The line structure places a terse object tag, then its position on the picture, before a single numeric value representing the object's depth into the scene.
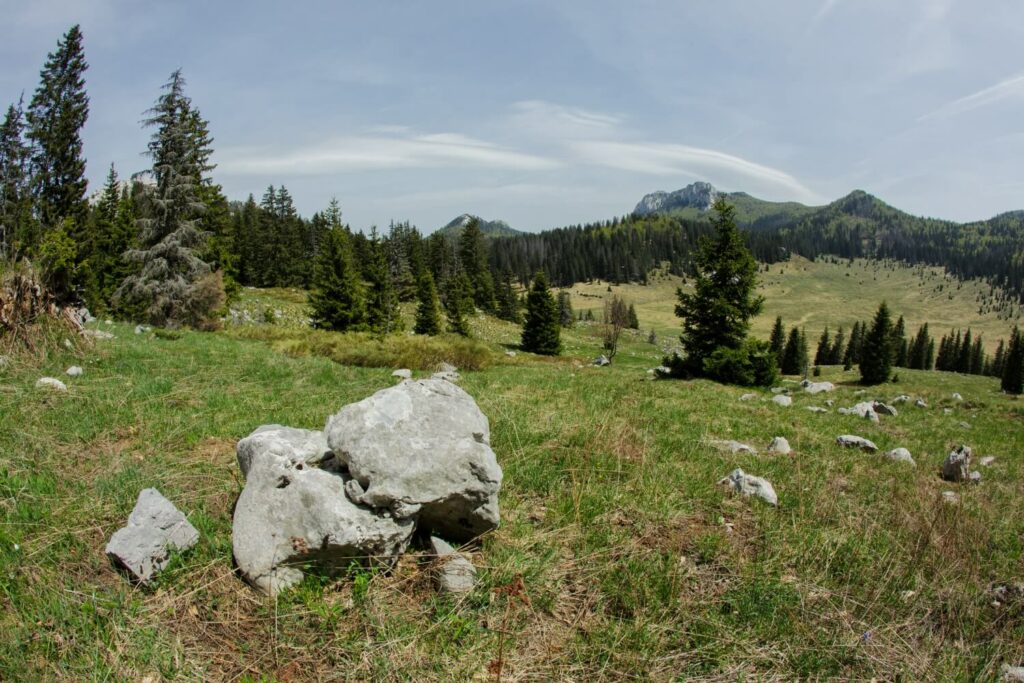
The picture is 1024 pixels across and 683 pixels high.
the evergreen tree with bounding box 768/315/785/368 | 86.38
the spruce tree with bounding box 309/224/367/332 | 41.66
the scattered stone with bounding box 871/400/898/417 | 16.67
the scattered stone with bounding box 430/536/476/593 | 3.84
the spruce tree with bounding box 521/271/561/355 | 46.94
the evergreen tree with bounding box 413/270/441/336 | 56.50
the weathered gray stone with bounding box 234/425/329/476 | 4.19
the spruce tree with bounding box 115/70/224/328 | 28.97
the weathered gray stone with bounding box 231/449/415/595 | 3.71
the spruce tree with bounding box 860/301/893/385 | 54.34
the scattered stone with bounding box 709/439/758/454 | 8.29
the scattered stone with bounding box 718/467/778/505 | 6.07
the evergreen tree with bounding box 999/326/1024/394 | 53.00
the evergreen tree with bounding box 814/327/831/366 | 106.64
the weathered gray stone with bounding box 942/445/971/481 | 8.34
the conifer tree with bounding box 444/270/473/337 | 57.17
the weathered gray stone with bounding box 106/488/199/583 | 3.63
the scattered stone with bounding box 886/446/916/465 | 8.95
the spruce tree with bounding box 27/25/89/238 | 42.47
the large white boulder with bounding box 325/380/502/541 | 3.90
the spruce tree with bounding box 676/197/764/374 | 25.19
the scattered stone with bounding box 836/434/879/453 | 9.60
